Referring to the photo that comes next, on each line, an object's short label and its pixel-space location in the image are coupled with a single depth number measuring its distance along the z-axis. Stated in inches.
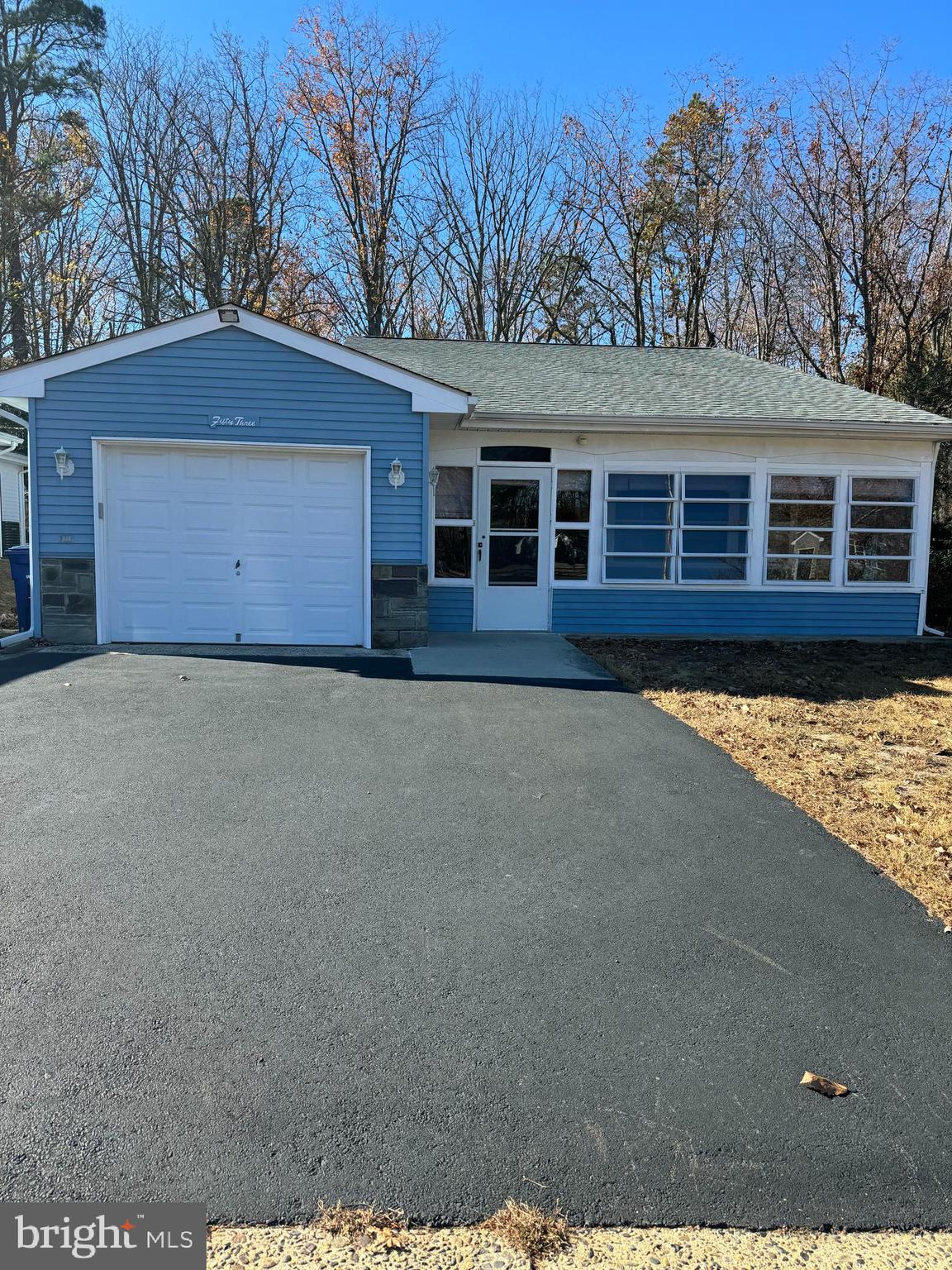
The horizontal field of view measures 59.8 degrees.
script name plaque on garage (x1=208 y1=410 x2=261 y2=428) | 385.7
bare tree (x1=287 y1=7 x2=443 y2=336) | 880.3
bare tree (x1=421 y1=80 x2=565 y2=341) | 920.3
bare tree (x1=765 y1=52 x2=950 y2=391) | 733.9
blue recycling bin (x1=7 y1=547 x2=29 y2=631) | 424.8
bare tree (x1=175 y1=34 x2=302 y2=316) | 879.7
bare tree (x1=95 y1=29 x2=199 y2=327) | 879.1
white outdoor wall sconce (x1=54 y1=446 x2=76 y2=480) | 380.5
